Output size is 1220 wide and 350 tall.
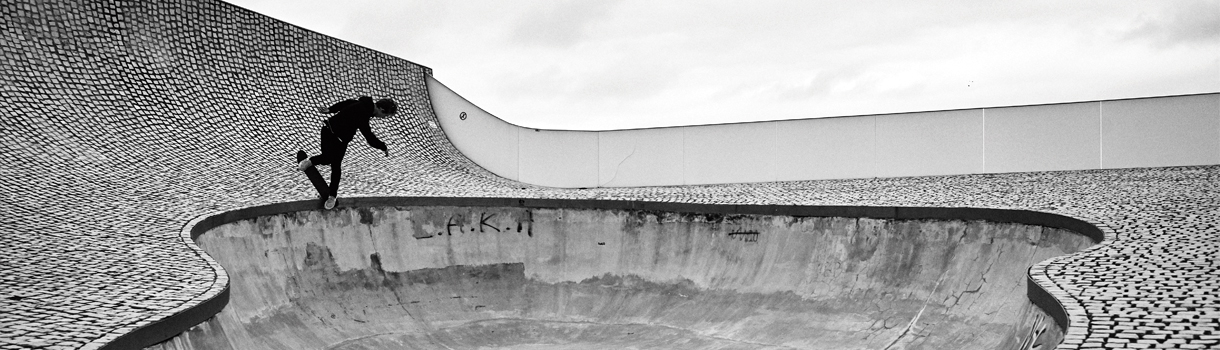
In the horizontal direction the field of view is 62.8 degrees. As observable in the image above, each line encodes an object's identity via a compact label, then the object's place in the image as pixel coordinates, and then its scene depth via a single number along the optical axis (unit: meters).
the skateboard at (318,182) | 9.25
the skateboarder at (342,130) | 8.84
